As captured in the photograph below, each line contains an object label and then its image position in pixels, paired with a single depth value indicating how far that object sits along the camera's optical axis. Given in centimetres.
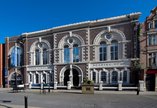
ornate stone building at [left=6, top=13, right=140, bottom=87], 1743
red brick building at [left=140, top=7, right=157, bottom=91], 1611
